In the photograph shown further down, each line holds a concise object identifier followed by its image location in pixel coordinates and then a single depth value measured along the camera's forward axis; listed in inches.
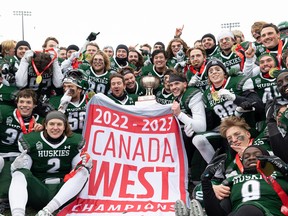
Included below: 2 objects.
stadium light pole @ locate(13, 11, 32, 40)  1462.8
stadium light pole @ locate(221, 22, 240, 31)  995.3
